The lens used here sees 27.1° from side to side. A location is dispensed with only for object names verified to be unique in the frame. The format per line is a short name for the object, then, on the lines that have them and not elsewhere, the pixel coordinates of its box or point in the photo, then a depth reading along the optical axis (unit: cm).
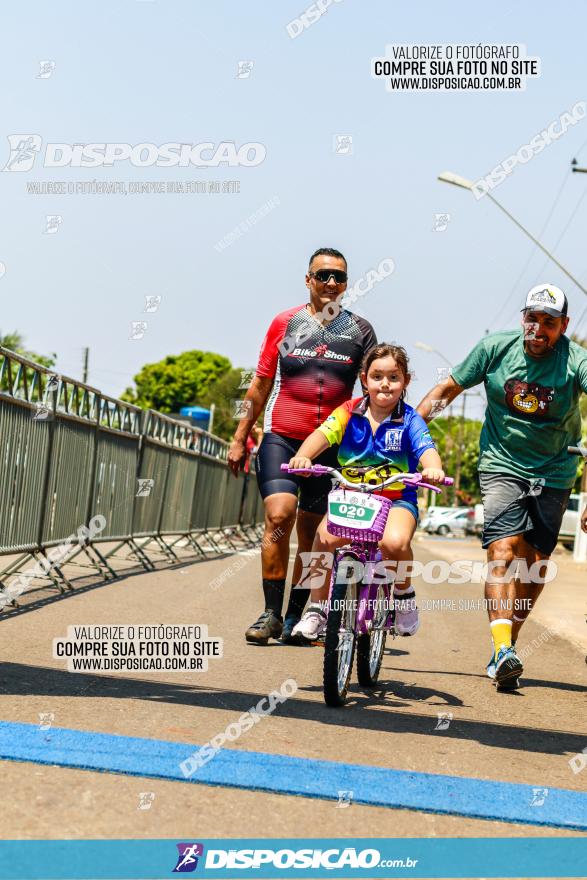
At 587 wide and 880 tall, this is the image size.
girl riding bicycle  615
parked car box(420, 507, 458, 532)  7050
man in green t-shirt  679
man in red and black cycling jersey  747
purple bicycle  546
